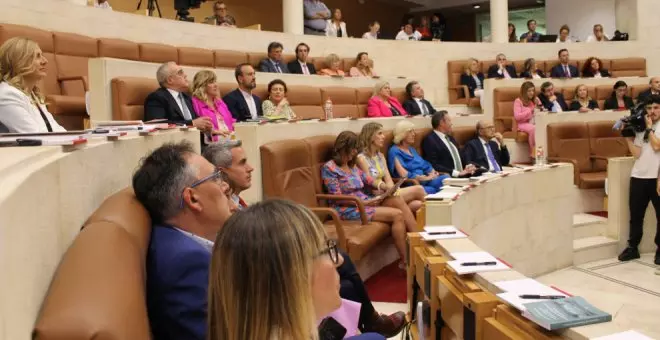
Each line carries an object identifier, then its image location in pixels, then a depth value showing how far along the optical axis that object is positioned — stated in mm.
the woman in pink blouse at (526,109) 6742
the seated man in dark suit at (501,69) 8469
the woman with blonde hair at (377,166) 4113
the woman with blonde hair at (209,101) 3718
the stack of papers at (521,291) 1342
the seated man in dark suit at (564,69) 8841
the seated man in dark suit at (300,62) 6516
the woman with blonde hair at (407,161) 4559
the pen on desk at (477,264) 1685
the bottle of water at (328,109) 5109
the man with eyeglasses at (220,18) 7484
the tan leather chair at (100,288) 719
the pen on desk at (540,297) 1378
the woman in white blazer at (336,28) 8867
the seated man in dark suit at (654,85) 7151
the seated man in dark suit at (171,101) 3350
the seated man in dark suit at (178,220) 1173
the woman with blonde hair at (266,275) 917
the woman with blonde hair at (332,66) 6707
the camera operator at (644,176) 4656
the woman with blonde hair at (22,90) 2145
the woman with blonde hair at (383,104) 5684
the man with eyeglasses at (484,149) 5121
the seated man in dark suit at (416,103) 6105
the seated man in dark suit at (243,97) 4344
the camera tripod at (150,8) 7108
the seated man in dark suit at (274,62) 6066
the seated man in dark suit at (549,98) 7176
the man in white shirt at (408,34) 9930
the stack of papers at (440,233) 2086
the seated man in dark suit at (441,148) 4953
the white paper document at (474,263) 1632
